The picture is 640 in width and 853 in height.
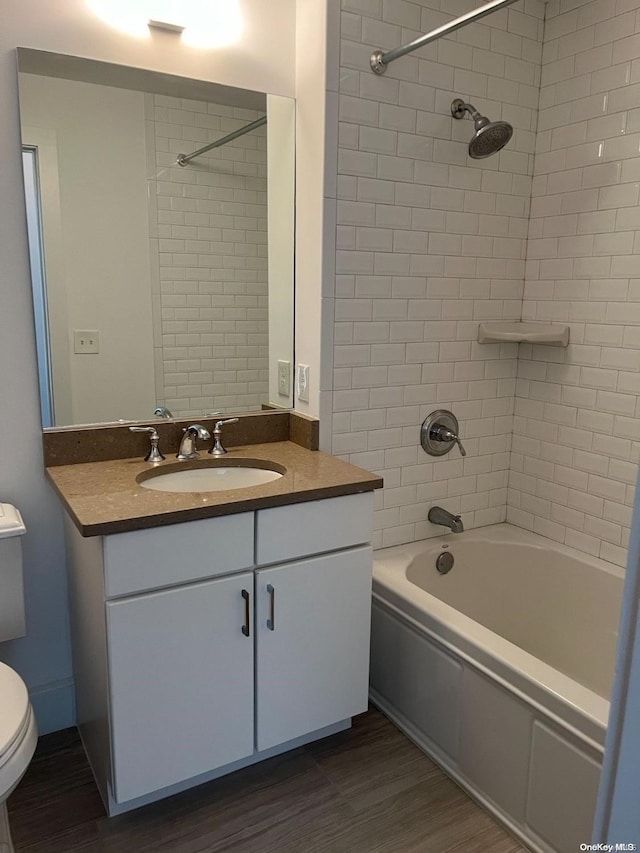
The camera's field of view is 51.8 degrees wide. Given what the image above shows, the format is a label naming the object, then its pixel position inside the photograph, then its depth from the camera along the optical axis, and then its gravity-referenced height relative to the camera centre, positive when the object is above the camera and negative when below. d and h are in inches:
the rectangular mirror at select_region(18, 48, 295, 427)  75.0 +7.7
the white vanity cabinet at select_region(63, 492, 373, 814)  64.5 -35.2
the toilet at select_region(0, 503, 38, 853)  53.4 -34.7
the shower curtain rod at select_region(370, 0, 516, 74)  69.0 +30.9
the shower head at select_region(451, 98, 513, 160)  82.4 +21.9
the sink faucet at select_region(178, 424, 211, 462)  82.1 -17.1
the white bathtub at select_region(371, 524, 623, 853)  63.8 -42.5
